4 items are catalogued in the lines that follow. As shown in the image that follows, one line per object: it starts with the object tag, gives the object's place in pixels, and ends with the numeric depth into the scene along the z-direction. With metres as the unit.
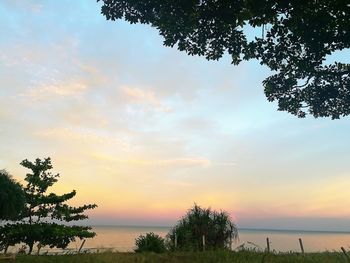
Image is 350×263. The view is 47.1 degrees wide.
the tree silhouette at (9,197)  24.30
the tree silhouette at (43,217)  29.36
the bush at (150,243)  27.23
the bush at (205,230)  31.80
